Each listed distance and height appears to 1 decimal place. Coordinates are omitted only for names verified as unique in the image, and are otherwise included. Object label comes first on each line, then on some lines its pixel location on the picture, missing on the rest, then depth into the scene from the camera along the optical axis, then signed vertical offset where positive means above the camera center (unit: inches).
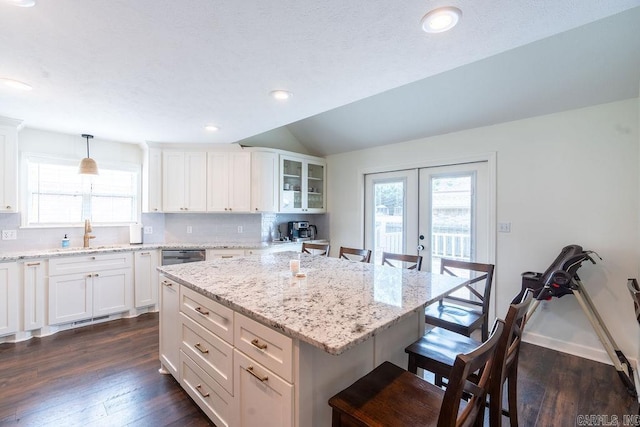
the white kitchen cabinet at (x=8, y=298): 114.0 -35.6
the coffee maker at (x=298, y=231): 189.0 -12.4
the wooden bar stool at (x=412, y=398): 34.7 -28.8
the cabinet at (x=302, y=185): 179.5 +18.6
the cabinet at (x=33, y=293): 119.0 -35.1
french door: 133.9 +0.3
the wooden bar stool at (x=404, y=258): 97.2 -16.0
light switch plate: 123.4 -5.6
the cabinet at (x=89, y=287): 125.6 -35.6
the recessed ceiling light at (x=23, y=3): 51.6 +37.9
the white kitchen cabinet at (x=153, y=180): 158.7 +17.2
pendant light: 131.9 +20.1
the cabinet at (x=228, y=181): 165.6 +17.8
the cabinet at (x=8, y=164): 119.6 +19.3
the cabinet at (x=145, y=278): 146.8 -34.8
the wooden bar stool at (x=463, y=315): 77.7 -29.7
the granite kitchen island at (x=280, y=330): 46.0 -23.4
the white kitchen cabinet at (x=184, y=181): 161.9 +17.3
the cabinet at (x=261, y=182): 166.7 +17.5
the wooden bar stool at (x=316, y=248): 126.6 -16.3
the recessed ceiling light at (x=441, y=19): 54.5 +38.6
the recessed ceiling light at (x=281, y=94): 92.6 +39.1
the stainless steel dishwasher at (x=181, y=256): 154.0 -24.1
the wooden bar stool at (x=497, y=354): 44.6 -28.6
